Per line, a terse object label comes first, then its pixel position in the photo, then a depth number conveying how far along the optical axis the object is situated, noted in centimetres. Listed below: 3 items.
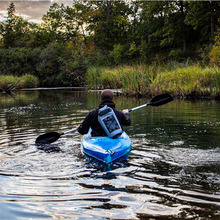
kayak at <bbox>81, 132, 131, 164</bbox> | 508
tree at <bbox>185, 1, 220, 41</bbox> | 3507
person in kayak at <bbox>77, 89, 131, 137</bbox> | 580
